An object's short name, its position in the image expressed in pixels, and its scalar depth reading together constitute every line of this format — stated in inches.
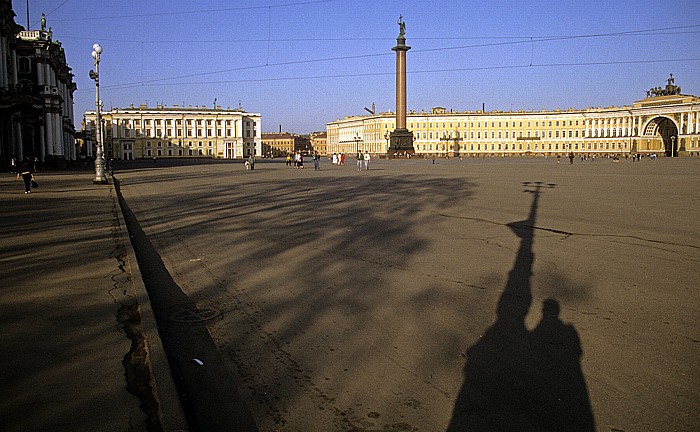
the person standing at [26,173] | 904.9
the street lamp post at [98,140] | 1209.4
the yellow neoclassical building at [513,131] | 6141.7
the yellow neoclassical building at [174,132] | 6323.8
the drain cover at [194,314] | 253.6
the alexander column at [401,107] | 2982.3
